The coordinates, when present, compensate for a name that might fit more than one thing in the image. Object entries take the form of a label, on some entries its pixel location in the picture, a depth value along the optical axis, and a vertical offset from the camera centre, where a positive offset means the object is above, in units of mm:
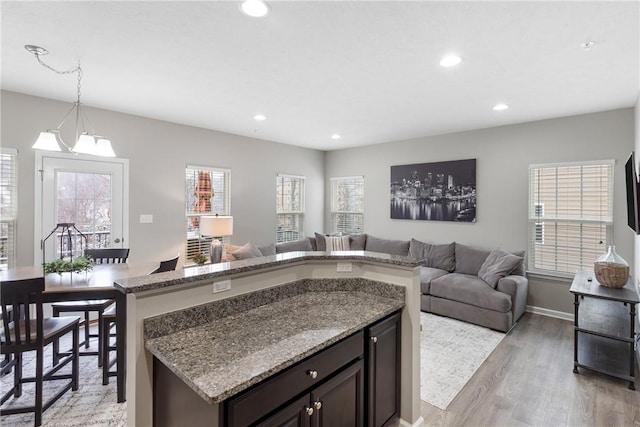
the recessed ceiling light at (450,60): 2492 +1227
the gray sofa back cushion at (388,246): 5566 -603
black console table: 2643 -1079
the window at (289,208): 6262 +85
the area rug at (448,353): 2617 -1438
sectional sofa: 3863 -914
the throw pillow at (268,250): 4820 -583
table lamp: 4395 -219
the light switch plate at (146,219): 4349 -102
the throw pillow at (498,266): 4031 -702
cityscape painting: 5004 +368
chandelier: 2457 +582
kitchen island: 1287 -576
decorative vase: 2861 -531
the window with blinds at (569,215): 3941 -24
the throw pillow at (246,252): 4285 -557
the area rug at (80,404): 2176 -1436
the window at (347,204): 6586 +173
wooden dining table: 2328 -583
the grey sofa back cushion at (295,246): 5316 -592
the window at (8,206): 3354 +54
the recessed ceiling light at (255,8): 1843 +1222
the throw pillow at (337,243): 5836 -572
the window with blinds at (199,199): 4922 +211
